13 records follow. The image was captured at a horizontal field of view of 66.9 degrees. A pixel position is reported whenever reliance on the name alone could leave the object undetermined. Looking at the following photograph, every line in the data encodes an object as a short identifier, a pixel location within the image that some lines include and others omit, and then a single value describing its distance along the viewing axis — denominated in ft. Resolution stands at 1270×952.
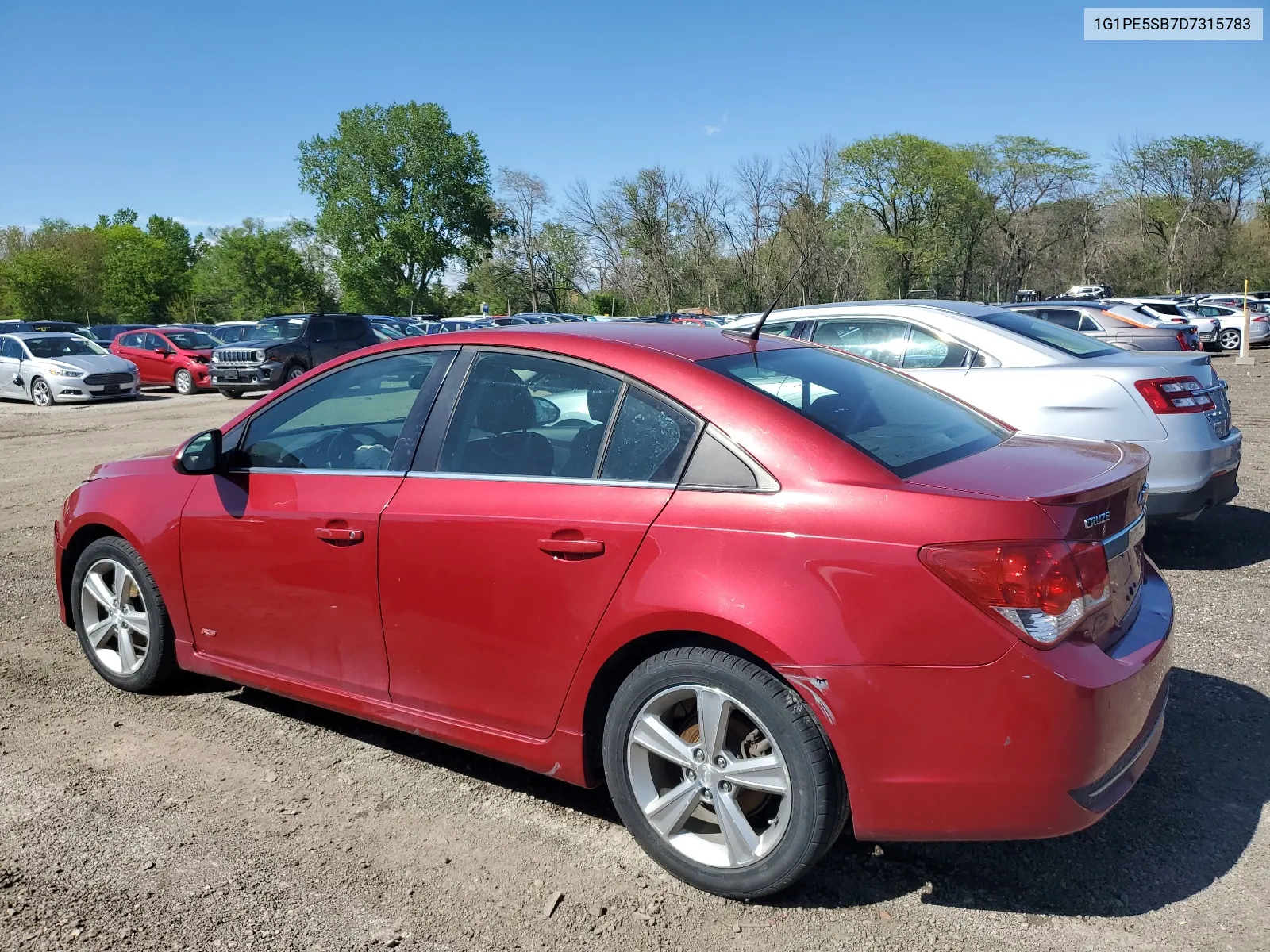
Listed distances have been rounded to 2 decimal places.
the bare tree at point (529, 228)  196.95
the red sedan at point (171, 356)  79.82
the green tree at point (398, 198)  238.68
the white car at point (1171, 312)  84.61
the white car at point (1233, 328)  93.30
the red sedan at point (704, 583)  7.89
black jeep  71.26
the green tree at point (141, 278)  260.21
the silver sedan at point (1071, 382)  18.71
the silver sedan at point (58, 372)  69.56
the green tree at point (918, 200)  224.12
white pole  77.46
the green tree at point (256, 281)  259.60
